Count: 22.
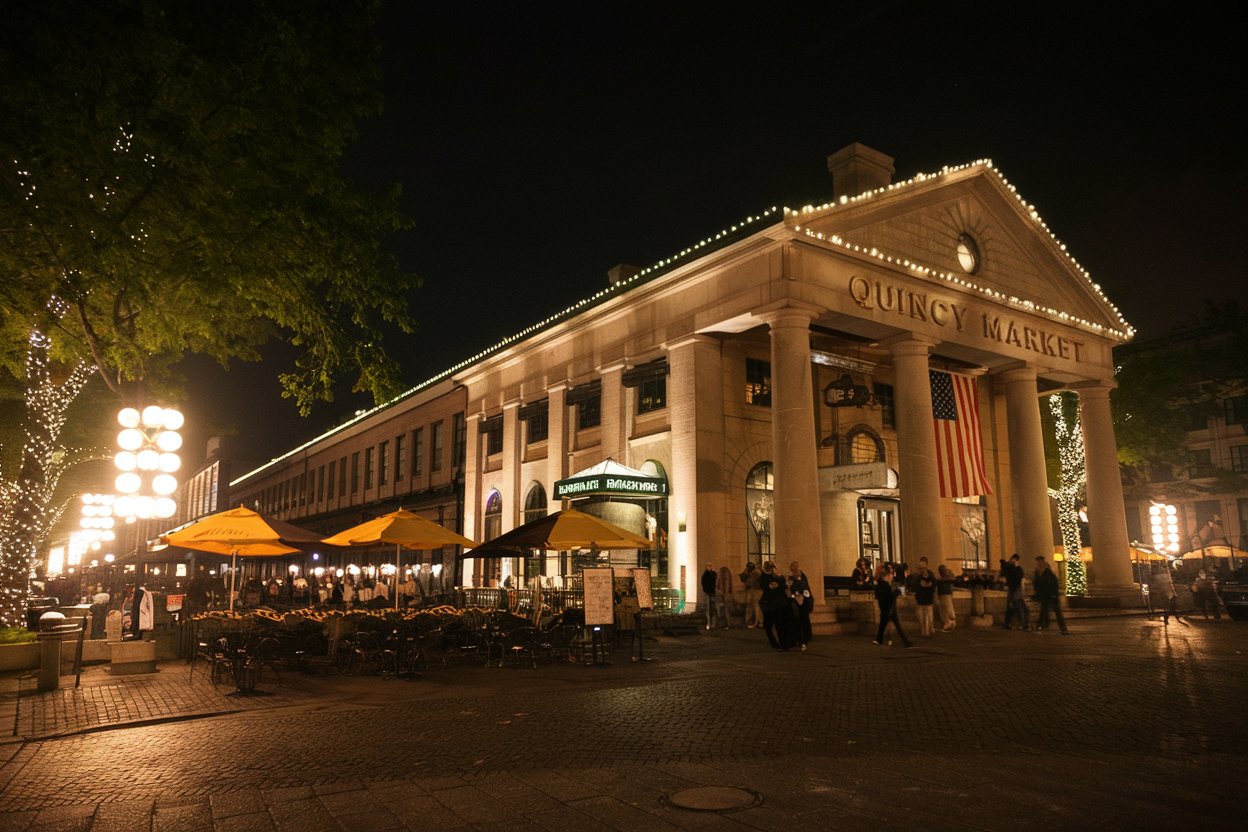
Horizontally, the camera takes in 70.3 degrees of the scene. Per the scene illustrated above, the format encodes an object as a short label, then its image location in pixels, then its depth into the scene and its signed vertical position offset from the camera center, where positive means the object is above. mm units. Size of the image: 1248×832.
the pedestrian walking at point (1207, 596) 24781 -1019
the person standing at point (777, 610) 16688 -782
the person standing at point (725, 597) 21406 -665
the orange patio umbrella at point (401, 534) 18188 +867
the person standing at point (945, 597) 19766 -721
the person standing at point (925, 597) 18641 -659
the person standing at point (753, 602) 21531 -802
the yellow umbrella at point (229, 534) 17406 +874
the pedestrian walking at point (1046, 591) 20125 -633
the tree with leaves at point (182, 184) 12227 +6029
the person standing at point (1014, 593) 20391 -676
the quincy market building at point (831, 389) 23266 +5492
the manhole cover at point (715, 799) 5832 -1539
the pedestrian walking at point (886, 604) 17375 -737
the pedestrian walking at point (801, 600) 16797 -649
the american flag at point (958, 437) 24875 +3611
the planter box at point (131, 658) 14102 -1225
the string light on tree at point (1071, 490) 32594 +2953
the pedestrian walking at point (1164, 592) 22781 -803
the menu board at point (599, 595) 14852 -400
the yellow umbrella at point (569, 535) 17125 +725
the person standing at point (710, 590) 21531 -496
